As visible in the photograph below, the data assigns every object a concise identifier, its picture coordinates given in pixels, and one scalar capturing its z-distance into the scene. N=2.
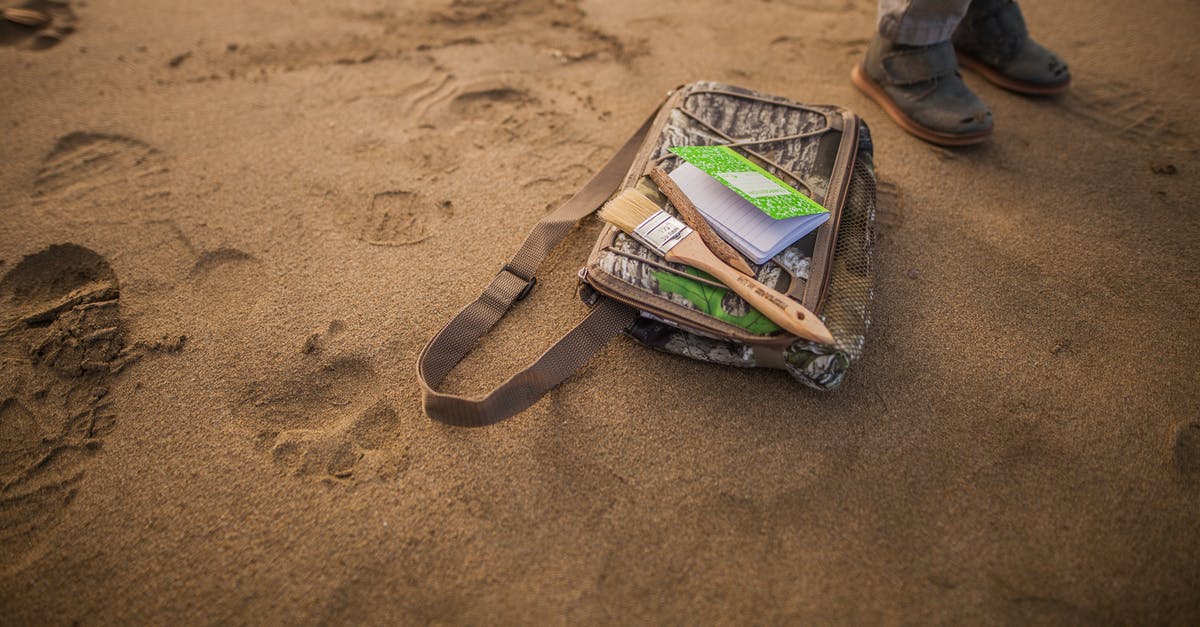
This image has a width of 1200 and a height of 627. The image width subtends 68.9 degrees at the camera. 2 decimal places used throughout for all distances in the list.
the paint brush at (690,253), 0.68
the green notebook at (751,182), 0.74
